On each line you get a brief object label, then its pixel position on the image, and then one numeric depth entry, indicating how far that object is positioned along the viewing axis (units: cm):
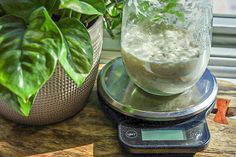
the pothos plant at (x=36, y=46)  54
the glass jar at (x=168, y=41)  66
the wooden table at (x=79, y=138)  68
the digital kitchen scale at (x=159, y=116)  66
